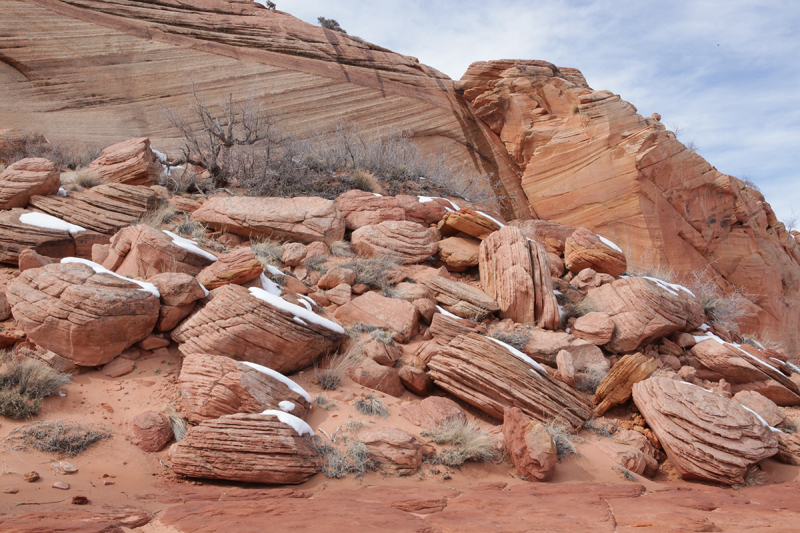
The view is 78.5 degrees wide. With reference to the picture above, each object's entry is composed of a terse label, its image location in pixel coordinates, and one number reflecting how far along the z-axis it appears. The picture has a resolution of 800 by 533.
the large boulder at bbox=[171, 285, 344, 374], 5.35
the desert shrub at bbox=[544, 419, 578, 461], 5.11
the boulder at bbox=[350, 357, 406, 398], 5.70
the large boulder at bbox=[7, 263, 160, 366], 4.98
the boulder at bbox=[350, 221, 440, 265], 8.33
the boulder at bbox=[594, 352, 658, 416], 5.96
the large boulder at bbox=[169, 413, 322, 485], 3.88
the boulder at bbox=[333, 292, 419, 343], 6.57
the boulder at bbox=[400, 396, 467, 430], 5.21
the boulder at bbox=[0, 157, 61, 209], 7.36
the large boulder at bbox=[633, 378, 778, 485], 4.84
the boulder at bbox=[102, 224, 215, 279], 6.35
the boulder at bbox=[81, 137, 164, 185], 9.56
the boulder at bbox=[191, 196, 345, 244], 8.39
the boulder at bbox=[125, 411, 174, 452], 4.29
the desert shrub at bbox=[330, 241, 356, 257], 8.20
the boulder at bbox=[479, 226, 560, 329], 7.19
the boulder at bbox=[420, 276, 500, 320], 7.09
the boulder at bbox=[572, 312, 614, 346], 6.91
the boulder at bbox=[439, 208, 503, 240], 8.81
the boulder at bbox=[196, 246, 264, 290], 6.19
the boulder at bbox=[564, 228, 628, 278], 8.50
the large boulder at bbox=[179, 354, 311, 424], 4.57
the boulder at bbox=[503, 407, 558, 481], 4.58
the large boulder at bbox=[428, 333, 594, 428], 5.50
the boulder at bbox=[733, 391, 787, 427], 6.04
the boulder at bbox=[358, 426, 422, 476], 4.42
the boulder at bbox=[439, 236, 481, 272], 8.45
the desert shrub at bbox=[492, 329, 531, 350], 6.48
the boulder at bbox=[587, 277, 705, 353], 6.98
